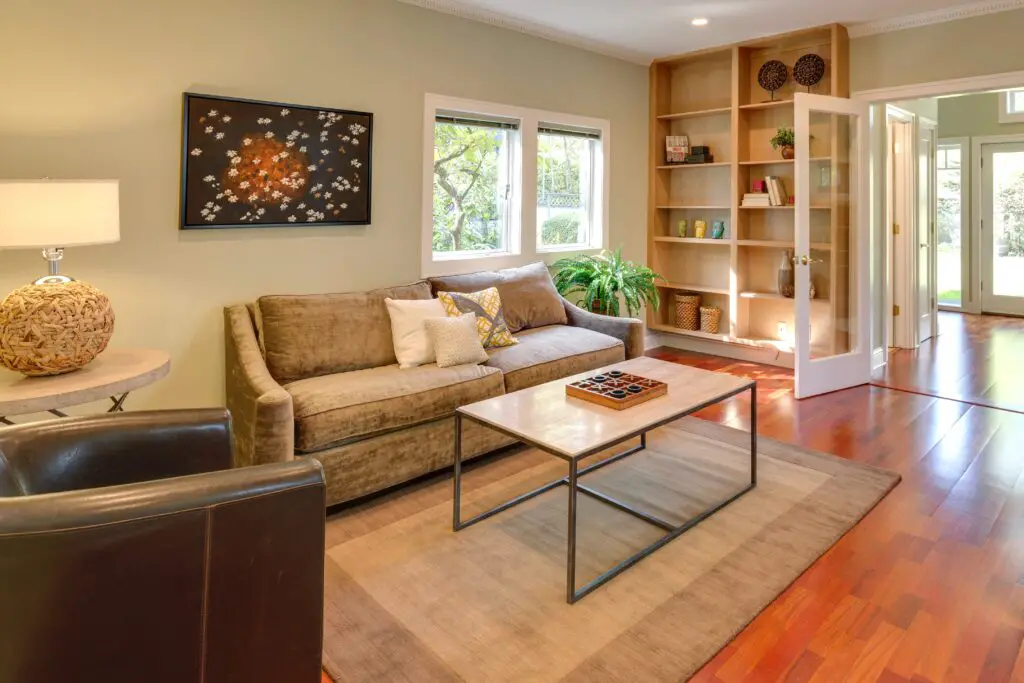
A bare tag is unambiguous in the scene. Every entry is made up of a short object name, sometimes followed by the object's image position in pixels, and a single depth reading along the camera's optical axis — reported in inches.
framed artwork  124.4
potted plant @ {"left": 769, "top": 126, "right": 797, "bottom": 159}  196.4
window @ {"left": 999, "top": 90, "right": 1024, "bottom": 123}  282.8
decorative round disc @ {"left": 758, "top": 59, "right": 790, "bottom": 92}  201.3
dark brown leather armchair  45.9
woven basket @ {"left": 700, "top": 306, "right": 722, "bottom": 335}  226.4
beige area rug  75.4
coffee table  88.1
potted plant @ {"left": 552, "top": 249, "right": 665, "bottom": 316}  189.8
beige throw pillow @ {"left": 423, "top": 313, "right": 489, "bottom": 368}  132.9
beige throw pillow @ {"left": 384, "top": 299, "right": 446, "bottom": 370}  134.1
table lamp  87.4
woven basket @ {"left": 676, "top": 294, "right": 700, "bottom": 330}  232.5
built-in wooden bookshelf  186.7
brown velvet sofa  106.3
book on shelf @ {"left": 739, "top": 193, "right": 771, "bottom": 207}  204.7
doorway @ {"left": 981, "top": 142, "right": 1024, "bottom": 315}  290.4
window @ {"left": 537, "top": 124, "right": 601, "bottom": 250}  197.3
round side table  84.2
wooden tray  103.7
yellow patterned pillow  146.7
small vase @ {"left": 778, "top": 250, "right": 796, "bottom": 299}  202.5
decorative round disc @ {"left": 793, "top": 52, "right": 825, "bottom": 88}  191.6
